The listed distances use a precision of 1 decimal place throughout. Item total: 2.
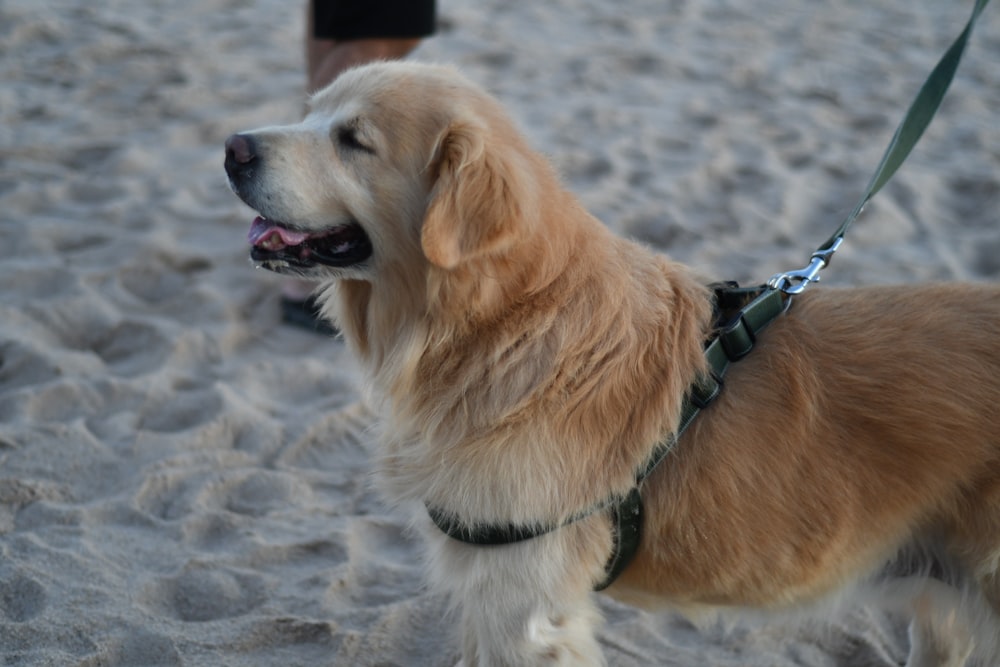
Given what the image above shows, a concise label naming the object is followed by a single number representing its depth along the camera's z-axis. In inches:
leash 105.3
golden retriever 86.0
